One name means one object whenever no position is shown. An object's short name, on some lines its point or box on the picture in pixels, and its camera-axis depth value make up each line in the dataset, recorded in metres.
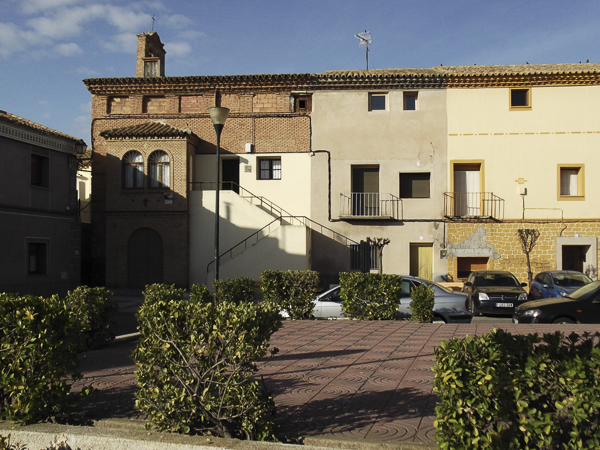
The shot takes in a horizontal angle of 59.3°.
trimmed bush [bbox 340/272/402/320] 13.12
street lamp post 13.16
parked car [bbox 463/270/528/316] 15.61
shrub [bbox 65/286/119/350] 9.62
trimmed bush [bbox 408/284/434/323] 12.70
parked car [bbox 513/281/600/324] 12.29
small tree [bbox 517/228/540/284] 22.41
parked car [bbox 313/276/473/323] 13.32
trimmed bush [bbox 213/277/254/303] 13.35
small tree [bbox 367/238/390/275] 18.92
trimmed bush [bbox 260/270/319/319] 13.61
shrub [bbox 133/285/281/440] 4.35
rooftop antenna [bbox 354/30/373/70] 30.03
